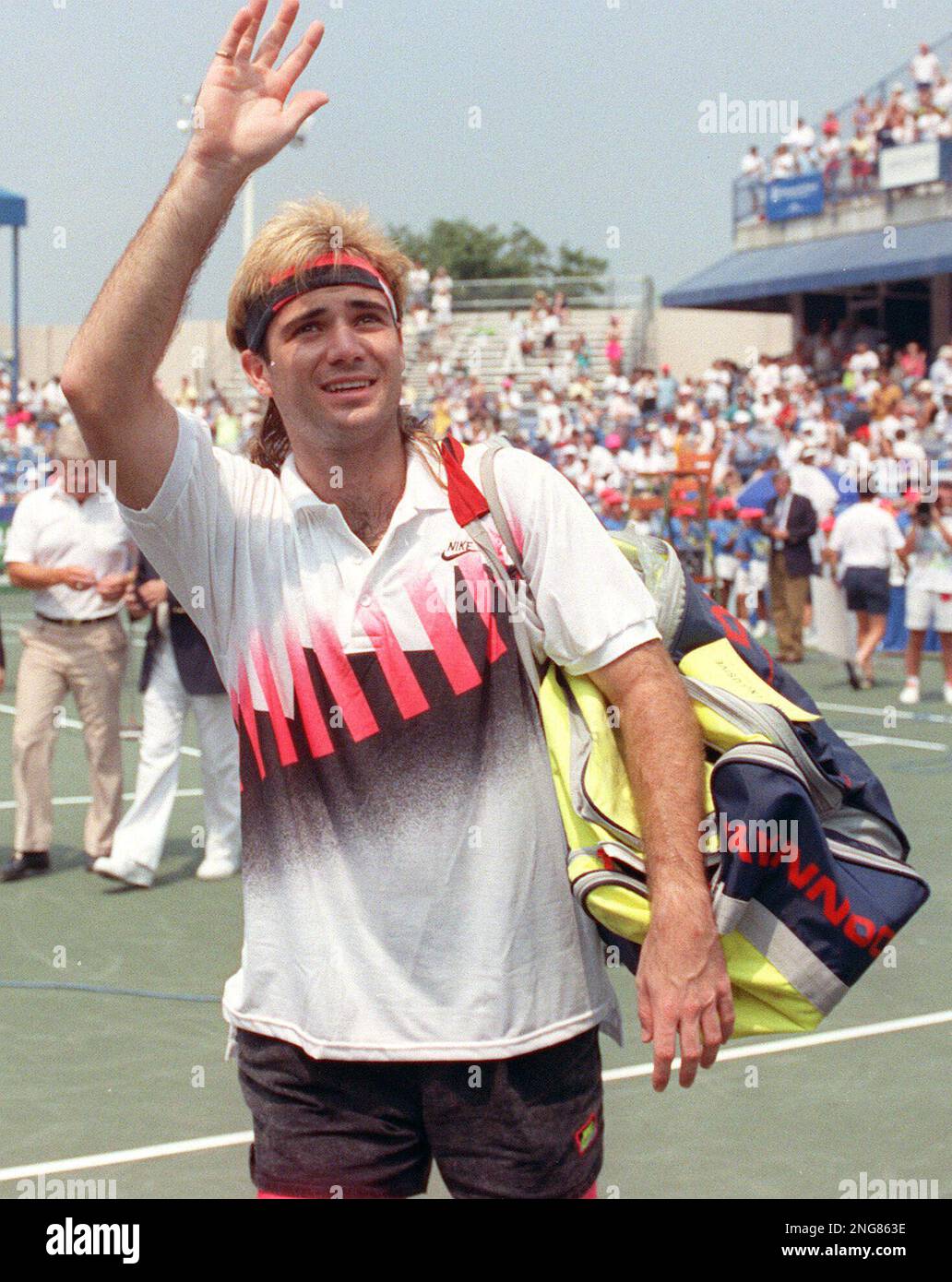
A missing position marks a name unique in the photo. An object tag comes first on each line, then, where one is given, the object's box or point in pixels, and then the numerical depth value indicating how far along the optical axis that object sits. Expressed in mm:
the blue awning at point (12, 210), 31812
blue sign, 37531
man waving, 2791
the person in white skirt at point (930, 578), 15617
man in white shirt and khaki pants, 9047
